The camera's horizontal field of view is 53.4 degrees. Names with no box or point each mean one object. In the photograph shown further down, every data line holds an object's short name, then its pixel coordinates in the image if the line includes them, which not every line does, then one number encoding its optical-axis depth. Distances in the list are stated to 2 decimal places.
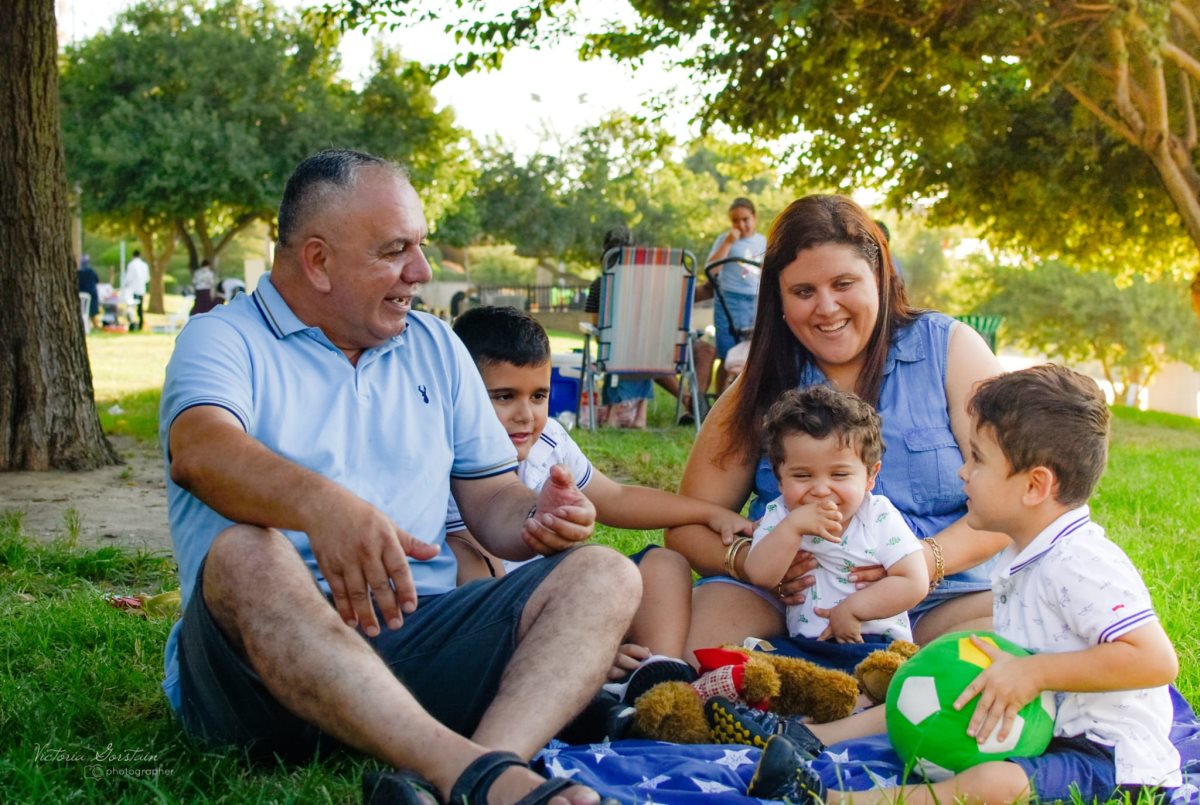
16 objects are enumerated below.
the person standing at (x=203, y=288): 26.78
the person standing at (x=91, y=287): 28.33
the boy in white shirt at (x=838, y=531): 3.34
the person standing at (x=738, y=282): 11.09
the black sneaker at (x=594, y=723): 3.09
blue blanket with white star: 2.65
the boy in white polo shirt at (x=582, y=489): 3.54
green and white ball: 2.59
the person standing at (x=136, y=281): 31.56
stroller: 9.48
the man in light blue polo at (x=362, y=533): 2.39
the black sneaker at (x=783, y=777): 2.56
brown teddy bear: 2.98
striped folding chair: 10.30
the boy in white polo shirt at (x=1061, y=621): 2.50
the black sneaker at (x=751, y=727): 2.88
